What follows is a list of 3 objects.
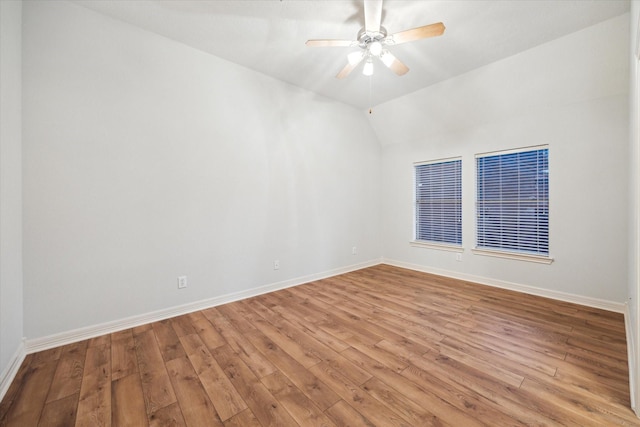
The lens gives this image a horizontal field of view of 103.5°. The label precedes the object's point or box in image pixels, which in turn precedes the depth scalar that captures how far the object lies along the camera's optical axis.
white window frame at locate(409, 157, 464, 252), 4.20
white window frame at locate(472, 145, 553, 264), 3.29
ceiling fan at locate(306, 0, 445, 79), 2.01
